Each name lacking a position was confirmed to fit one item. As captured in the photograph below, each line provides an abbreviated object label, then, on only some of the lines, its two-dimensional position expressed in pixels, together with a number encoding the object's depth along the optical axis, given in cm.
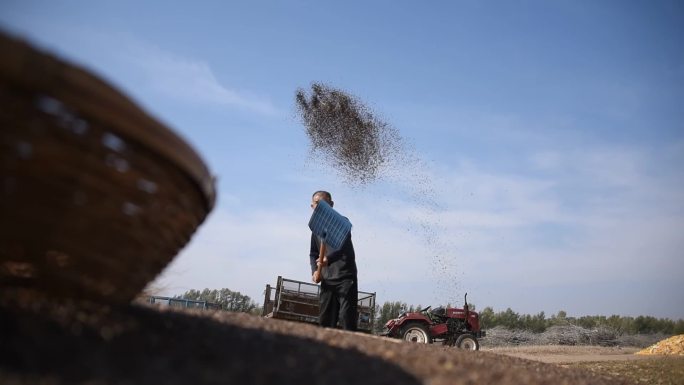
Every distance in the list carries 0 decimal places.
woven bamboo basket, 99
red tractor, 1311
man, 473
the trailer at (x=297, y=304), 1241
